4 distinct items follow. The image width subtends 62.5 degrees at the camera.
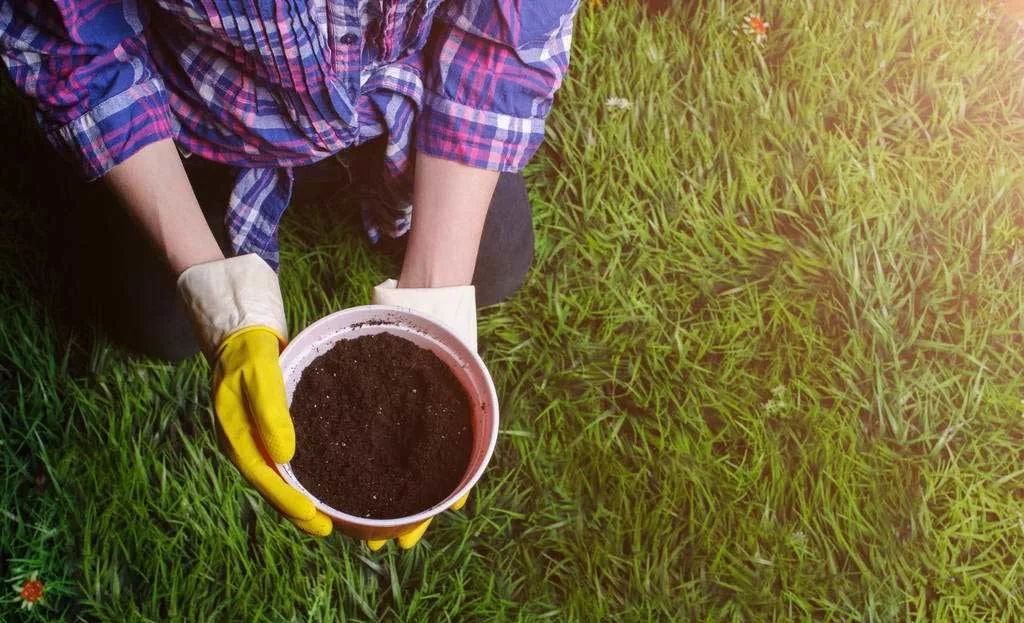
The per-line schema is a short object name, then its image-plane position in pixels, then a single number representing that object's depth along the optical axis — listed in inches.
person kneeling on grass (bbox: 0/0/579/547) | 43.5
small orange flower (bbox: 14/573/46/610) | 57.4
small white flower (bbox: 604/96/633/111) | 73.6
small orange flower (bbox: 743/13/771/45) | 76.5
